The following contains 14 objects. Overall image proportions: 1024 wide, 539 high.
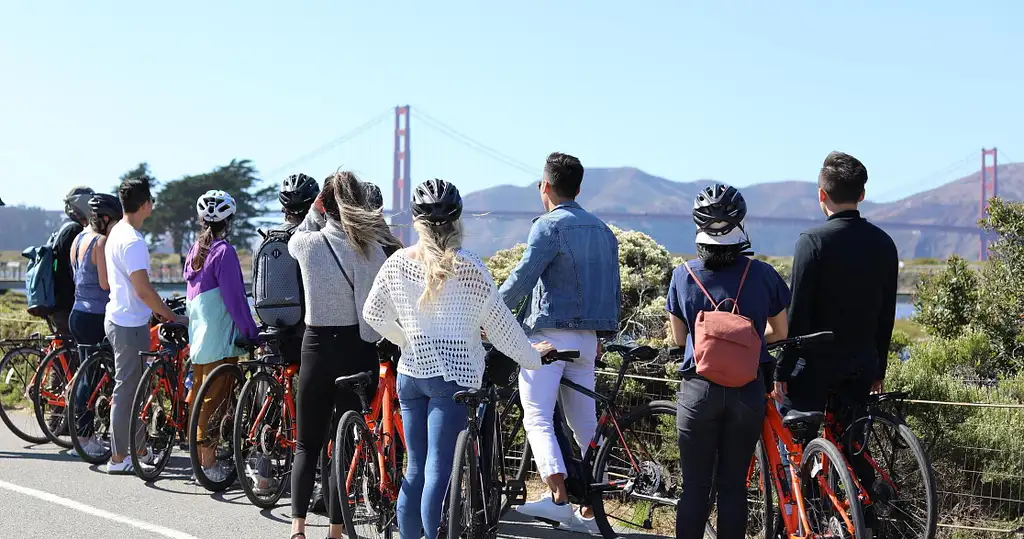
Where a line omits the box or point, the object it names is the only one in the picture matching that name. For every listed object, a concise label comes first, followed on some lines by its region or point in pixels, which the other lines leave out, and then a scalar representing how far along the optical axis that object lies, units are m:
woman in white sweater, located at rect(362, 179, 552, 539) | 4.38
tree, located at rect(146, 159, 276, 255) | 93.69
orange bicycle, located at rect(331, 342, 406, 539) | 5.03
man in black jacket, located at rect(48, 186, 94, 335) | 8.34
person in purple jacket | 6.59
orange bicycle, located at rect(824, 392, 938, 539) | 4.67
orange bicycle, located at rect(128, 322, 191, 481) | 7.05
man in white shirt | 7.16
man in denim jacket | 5.26
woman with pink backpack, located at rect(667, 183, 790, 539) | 4.18
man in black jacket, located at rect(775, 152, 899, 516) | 4.83
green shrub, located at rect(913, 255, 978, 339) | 9.12
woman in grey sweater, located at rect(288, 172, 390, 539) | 5.18
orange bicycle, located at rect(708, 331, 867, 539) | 4.36
